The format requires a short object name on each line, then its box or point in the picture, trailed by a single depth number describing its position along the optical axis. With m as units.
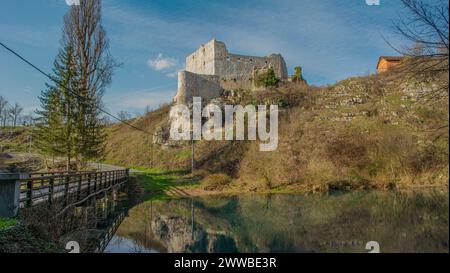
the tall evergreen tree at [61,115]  22.17
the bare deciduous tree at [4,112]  59.77
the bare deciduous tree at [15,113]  66.50
